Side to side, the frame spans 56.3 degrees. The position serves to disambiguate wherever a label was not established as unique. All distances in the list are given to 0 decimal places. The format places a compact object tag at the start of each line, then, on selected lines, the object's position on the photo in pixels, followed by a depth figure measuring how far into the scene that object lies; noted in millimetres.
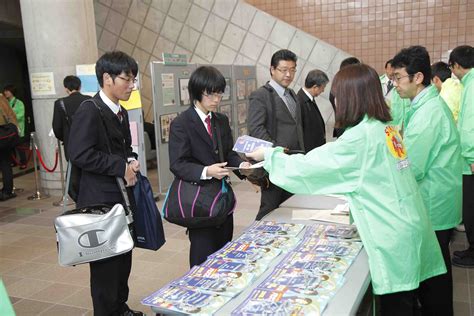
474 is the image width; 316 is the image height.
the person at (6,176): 7078
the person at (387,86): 5435
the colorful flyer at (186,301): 1628
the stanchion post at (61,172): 6564
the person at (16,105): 9281
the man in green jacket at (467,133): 3752
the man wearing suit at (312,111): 4191
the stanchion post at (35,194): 6979
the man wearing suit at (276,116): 3479
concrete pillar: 6672
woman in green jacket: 1855
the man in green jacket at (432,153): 2443
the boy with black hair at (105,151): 2430
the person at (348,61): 4873
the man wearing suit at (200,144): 2518
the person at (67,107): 5750
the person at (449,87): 4676
